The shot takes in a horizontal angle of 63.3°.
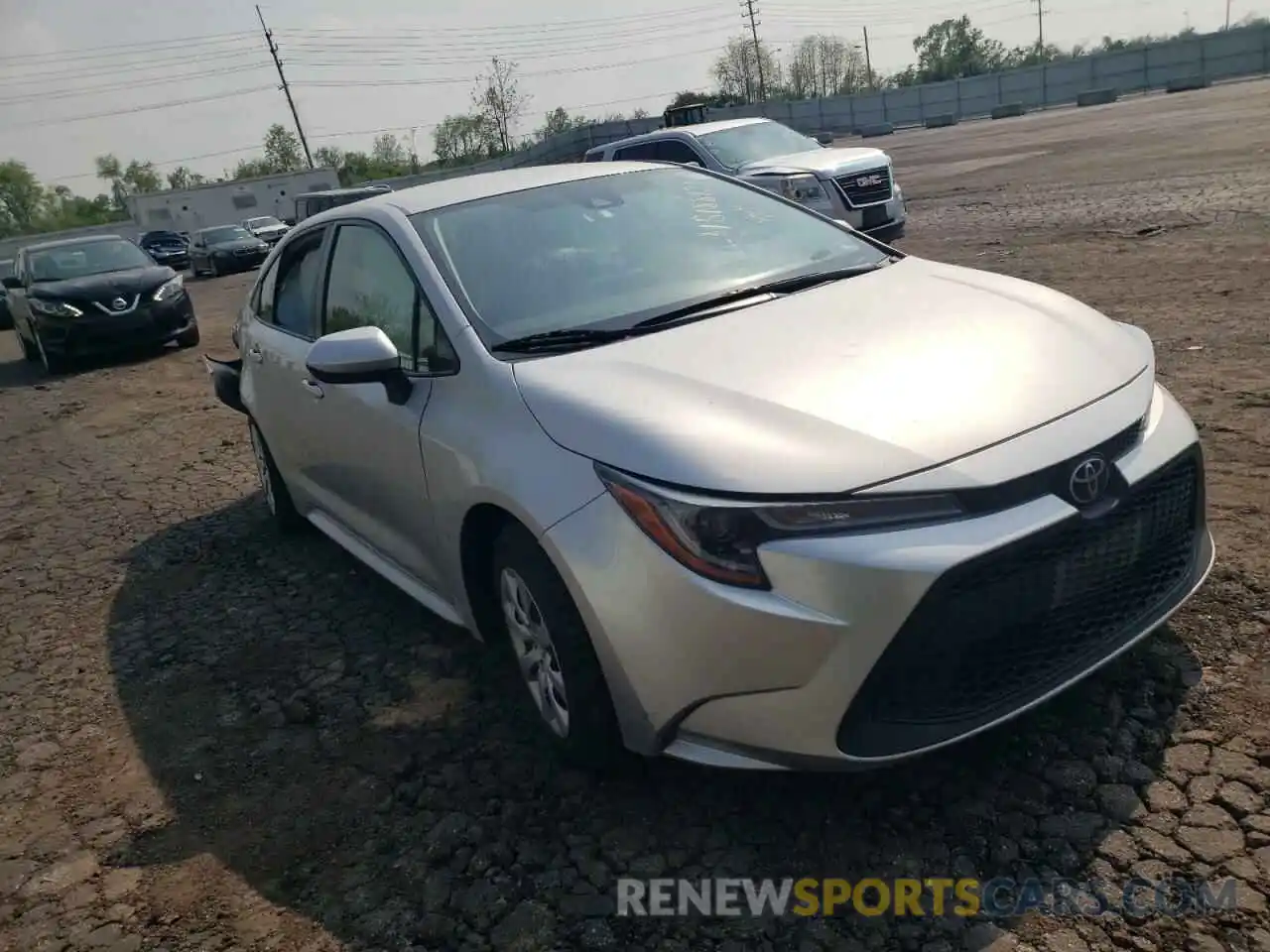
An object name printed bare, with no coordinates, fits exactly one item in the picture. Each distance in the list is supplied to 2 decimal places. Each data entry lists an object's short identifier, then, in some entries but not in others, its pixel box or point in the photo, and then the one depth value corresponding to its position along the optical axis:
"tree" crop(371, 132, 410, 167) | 99.01
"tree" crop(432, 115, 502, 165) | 73.75
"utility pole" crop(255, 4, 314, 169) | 58.12
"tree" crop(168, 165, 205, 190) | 111.43
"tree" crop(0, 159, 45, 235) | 105.65
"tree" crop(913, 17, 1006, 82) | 104.19
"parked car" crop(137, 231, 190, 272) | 39.25
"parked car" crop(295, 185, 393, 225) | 21.44
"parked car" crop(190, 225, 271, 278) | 27.92
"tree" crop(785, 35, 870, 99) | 109.06
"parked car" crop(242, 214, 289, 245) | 32.28
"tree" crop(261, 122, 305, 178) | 97.94
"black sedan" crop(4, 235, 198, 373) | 12.48
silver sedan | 2.23
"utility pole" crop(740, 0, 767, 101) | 81.96
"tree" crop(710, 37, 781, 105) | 86.94
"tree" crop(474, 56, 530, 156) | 72.88
